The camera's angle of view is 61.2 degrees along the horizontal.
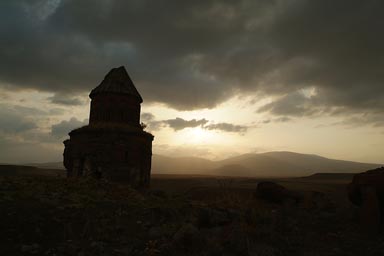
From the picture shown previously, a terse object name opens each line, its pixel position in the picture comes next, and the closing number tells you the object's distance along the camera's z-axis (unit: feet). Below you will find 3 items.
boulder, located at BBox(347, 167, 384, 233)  34.37
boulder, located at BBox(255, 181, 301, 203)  55.89
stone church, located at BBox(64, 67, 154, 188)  57.21
